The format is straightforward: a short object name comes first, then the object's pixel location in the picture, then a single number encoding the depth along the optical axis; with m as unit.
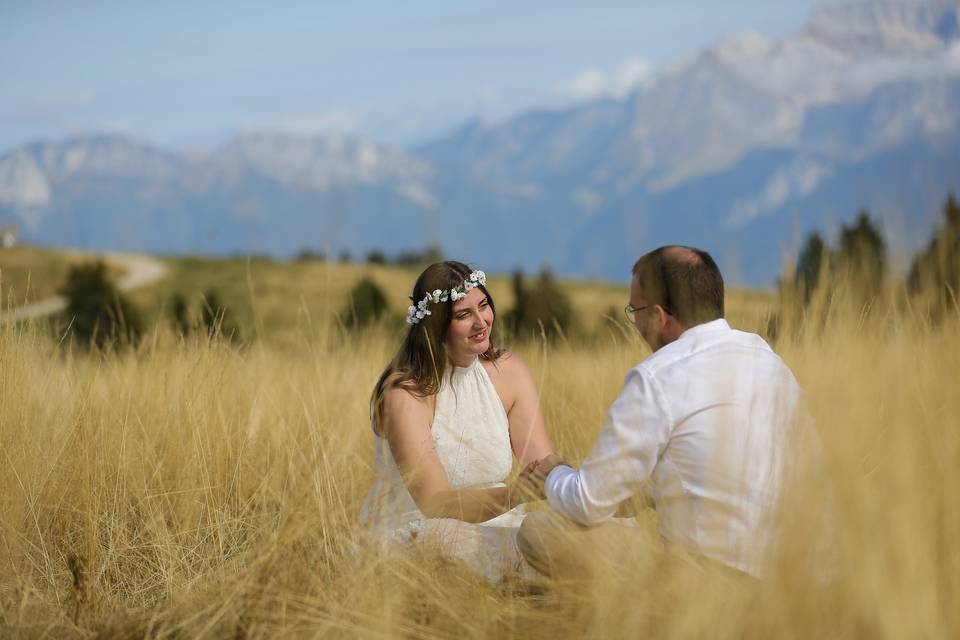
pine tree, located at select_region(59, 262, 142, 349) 24.05
